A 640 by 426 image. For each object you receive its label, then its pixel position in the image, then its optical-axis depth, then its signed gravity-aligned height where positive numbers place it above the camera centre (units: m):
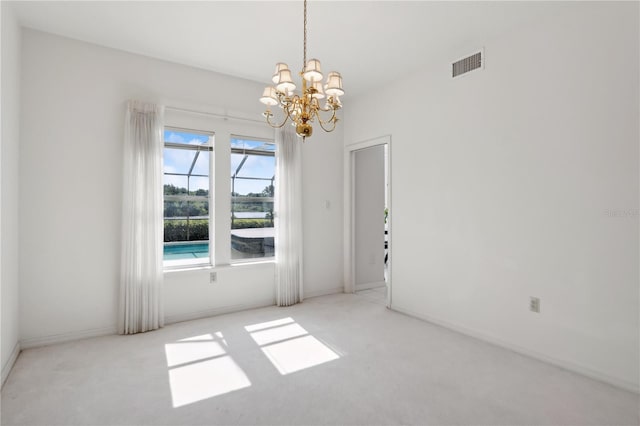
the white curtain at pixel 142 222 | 3.49 -0.08
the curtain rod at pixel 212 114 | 3.84 +1.21
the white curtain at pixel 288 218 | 4.50 -0.05
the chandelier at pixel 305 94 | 2.29 +0.86
